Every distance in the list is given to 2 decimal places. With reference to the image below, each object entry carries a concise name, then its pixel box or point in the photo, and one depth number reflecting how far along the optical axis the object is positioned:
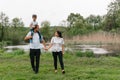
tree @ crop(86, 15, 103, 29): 61.65
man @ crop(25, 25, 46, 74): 6.03
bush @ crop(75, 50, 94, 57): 11.77
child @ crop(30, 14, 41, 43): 5.98
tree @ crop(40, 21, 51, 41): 43.18
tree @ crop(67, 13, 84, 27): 52.23
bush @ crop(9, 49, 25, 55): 12.39
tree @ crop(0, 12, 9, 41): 42.78
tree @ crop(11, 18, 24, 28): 48.20
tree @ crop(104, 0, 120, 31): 37.27
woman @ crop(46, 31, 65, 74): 6.24
